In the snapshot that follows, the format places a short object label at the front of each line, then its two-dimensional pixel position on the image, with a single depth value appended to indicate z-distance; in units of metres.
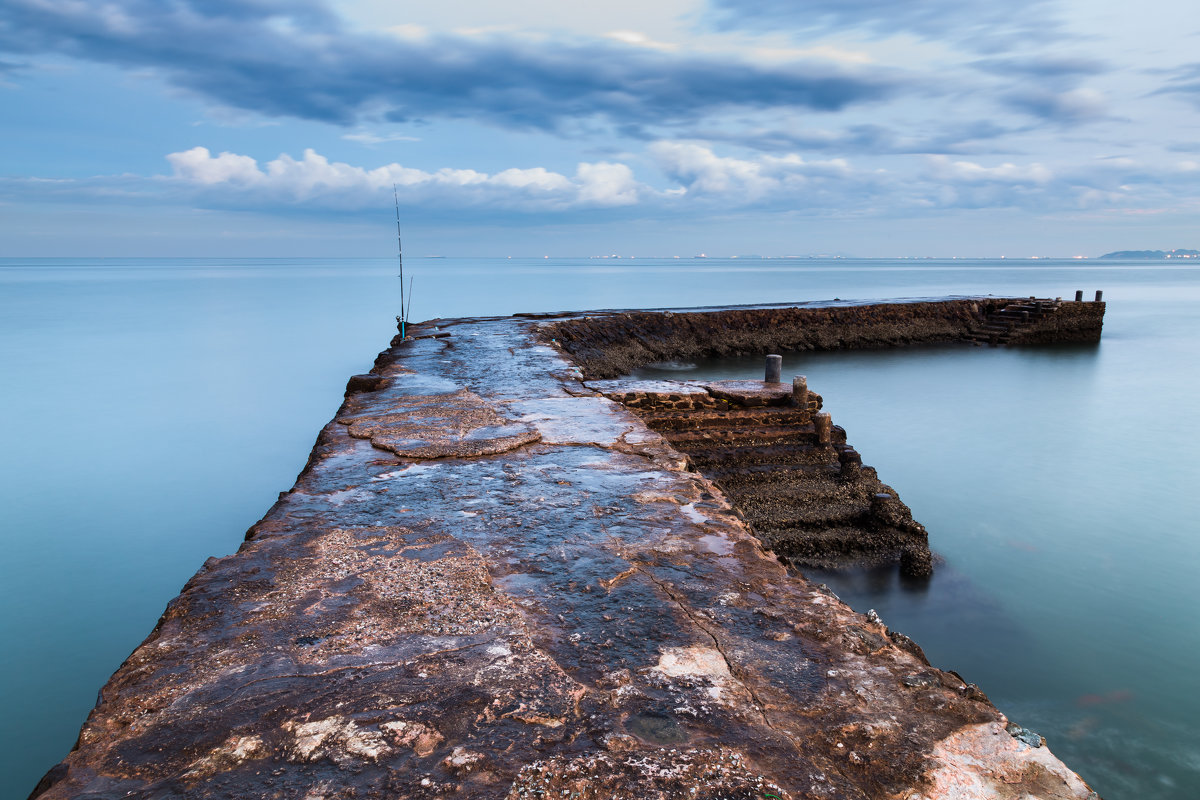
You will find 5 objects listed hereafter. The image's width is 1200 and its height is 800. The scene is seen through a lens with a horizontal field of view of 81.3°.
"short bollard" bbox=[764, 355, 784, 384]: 9.89
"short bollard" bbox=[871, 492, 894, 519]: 7.89
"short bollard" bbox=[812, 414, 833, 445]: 8.94
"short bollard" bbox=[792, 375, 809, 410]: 9.08
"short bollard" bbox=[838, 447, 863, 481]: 8.67
